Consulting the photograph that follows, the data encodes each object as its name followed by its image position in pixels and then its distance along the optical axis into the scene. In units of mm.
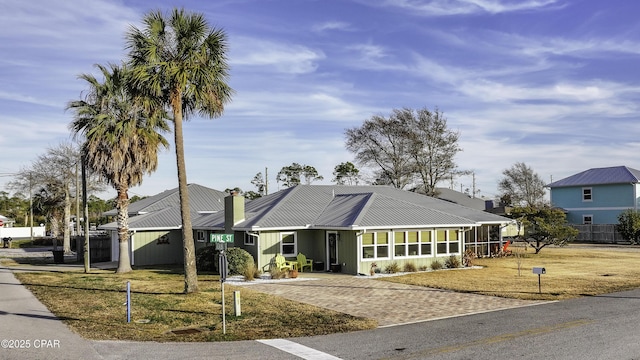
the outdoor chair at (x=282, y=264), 27406
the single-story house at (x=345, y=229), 27594
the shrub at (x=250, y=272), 25281
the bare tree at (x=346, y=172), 71812
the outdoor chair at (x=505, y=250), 36203
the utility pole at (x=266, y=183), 74288
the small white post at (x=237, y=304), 16172
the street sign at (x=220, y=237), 15422
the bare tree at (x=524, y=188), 83438
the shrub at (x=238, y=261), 26891
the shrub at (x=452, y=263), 29500
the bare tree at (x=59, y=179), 53250
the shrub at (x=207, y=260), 29859
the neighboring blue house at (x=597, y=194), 53688
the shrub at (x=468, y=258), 30000
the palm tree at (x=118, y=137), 29141
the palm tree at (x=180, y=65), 20594
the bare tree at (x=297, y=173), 79438
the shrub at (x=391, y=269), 27359
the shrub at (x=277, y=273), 25859
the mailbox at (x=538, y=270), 19703
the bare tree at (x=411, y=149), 56656
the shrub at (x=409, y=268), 27939
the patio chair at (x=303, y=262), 28594
